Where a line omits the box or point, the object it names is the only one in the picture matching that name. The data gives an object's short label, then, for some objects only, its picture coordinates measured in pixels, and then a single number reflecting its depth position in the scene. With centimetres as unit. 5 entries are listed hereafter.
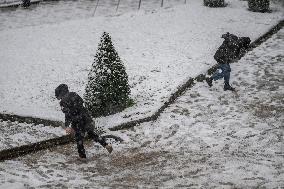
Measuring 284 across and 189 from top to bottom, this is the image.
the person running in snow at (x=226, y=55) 1952
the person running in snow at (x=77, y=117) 1390
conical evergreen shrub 1747
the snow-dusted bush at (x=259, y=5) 3231
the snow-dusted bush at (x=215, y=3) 3412
